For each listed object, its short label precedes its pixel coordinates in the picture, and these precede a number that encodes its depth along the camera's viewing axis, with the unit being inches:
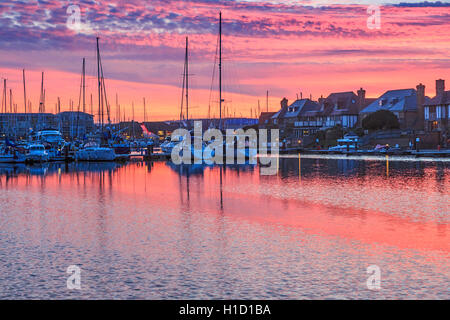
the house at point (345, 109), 4896.7
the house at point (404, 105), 4111.7
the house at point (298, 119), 5221.5
